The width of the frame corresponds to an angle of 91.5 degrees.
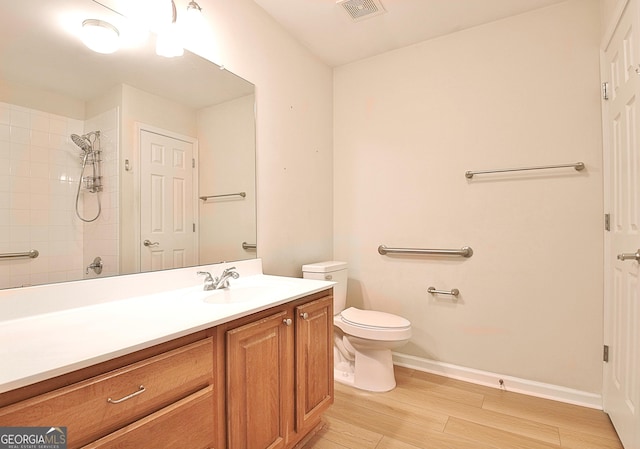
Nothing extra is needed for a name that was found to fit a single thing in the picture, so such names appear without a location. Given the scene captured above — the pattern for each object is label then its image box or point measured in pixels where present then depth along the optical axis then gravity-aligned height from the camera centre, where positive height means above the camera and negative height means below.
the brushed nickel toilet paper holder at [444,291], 2.25 -0.51
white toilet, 1.96 -0.75
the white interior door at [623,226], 1.34 -0.02
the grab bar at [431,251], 2.21 -0.22
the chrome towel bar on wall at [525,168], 1.88 +0.34
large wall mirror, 1.05 +0.30
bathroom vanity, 0.70 -0.42
